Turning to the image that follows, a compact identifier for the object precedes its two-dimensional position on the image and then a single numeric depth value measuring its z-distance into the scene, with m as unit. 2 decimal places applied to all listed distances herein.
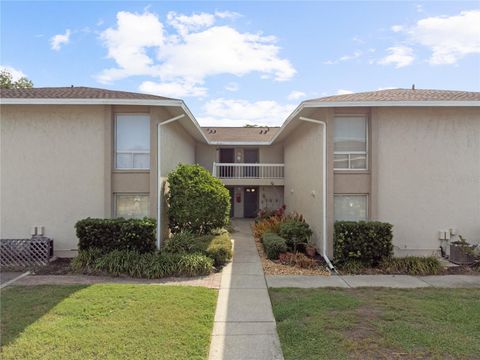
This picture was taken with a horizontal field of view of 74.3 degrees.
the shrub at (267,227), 12.62
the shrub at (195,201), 10.23
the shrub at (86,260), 8.32
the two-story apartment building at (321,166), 9.71
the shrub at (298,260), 9.03
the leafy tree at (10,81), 26.80
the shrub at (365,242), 8.73
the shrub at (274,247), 9.86
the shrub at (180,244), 9.02
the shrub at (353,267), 8.53
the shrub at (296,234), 10.48
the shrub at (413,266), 8.42
